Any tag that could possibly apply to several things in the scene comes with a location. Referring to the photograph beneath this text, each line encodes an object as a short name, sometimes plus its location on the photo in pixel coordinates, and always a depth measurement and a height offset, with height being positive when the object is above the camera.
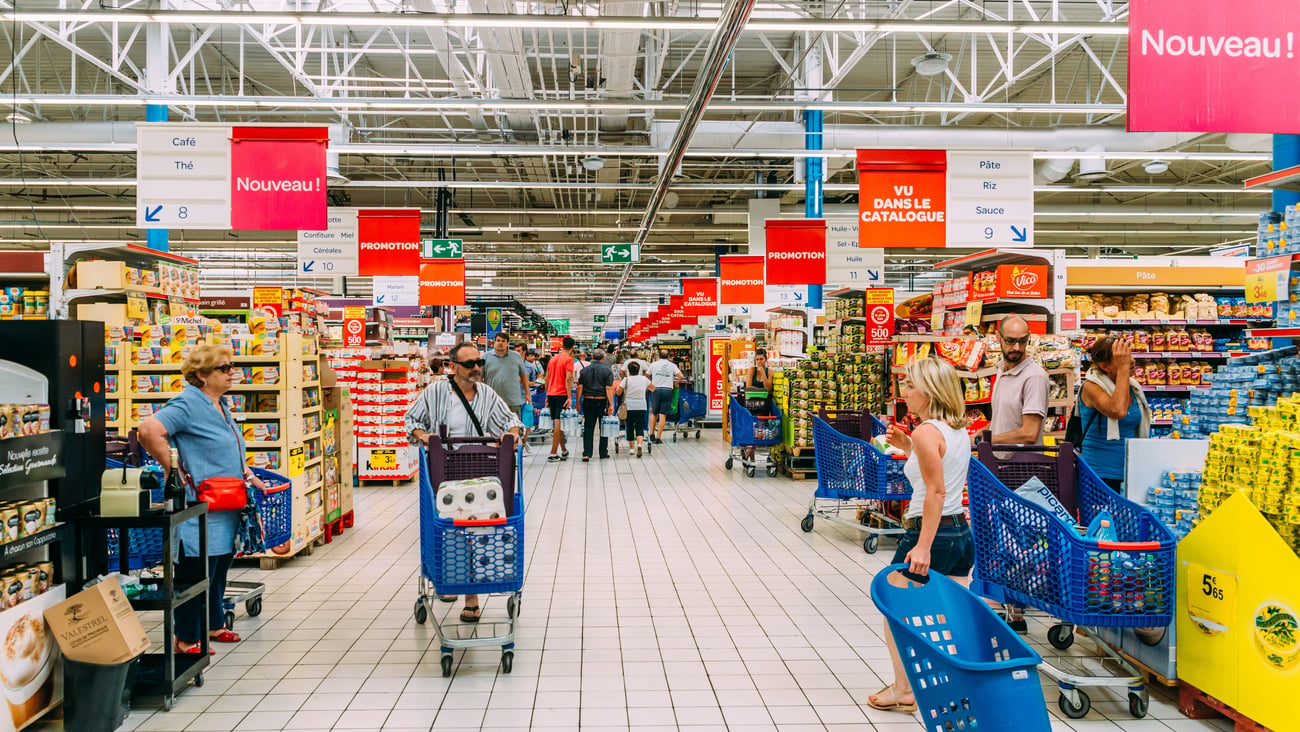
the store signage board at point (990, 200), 9.41 +1.80
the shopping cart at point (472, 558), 4.24 -0.93
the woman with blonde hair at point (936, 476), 3.42 -0.46
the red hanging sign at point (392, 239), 12.88 +1.92
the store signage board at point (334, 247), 13.59 +1.91
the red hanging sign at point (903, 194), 9.29 +1.84
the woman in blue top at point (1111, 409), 4.73 -0.25
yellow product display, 3.14 -0.96
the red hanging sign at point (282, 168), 8.63 +2.00
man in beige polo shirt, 5.03 -0.17
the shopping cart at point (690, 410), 17.58 -0.86
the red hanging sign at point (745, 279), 16.12 +1.63
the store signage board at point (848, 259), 15.02 +1.87
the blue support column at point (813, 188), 14.91 +3.07
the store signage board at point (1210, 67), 3.86 +1.33
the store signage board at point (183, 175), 8.68 +1.94
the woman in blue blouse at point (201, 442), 4.26 -0.36
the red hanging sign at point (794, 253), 12.53 +1.64
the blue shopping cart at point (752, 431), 11.66 -0.86
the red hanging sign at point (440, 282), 15.80 +1.57
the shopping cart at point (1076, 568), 3.59 -0.87
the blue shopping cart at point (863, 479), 6.94 -0.92
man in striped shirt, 5.34 -0.24
